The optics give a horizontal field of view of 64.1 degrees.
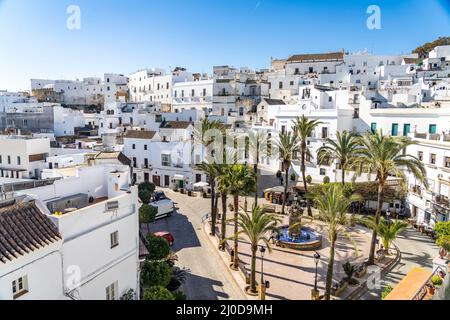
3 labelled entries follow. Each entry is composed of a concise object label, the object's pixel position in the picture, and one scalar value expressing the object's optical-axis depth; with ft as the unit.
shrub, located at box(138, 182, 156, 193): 96.12
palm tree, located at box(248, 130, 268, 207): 100.72
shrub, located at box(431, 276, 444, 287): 37.94
